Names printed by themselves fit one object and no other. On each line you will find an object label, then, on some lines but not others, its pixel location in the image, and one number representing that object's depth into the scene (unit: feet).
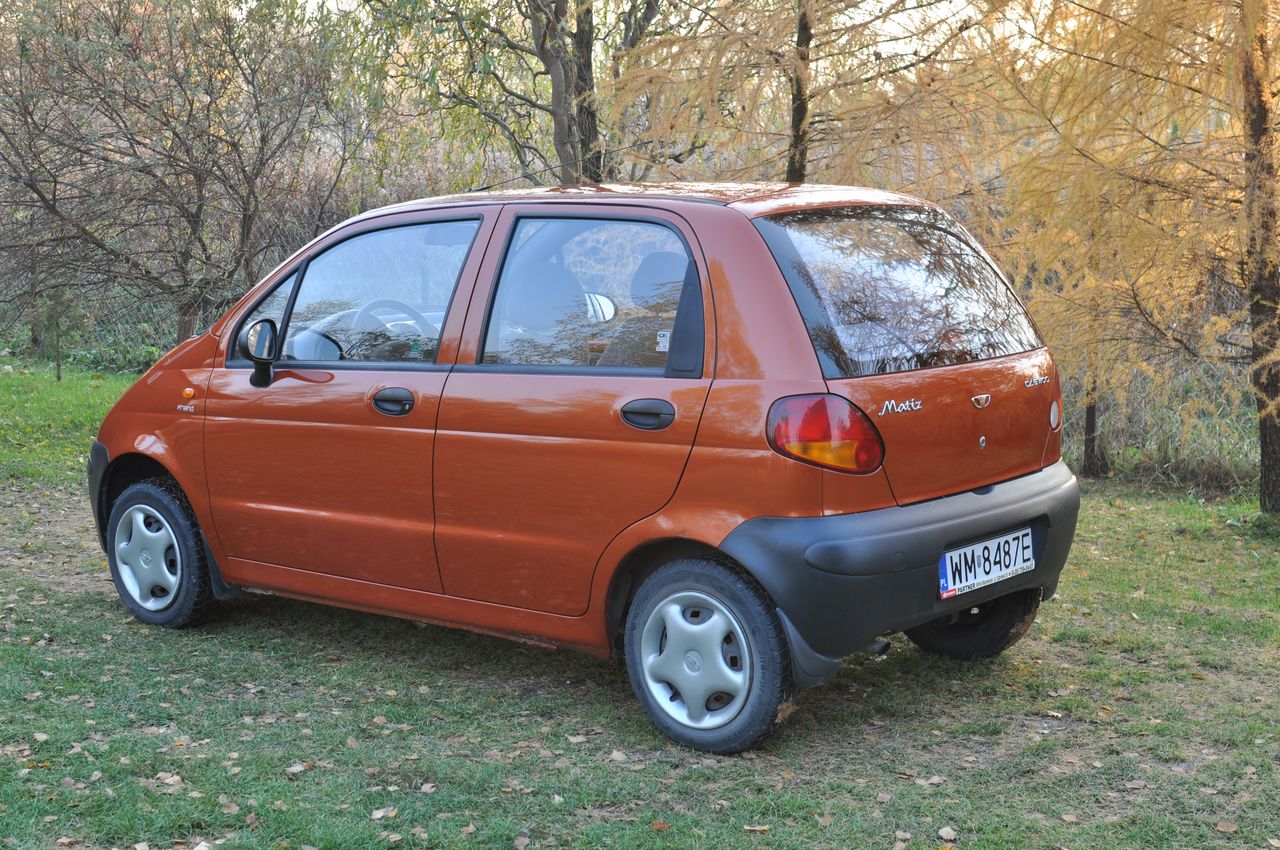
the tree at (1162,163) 22.97
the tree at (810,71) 24.68
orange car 12.73
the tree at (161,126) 35.01
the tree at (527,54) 32.63
